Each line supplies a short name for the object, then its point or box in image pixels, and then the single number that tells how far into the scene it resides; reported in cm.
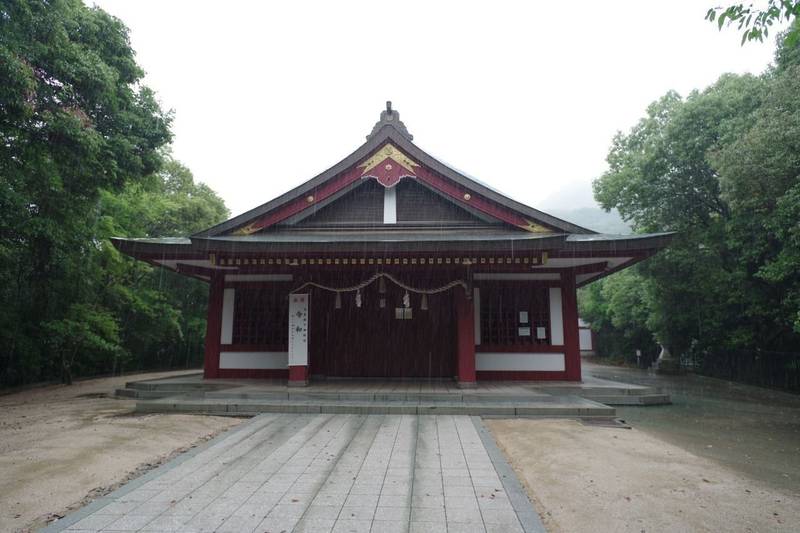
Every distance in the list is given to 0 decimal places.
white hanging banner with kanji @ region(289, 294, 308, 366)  1020
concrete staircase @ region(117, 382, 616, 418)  822
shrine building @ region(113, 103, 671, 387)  1062
